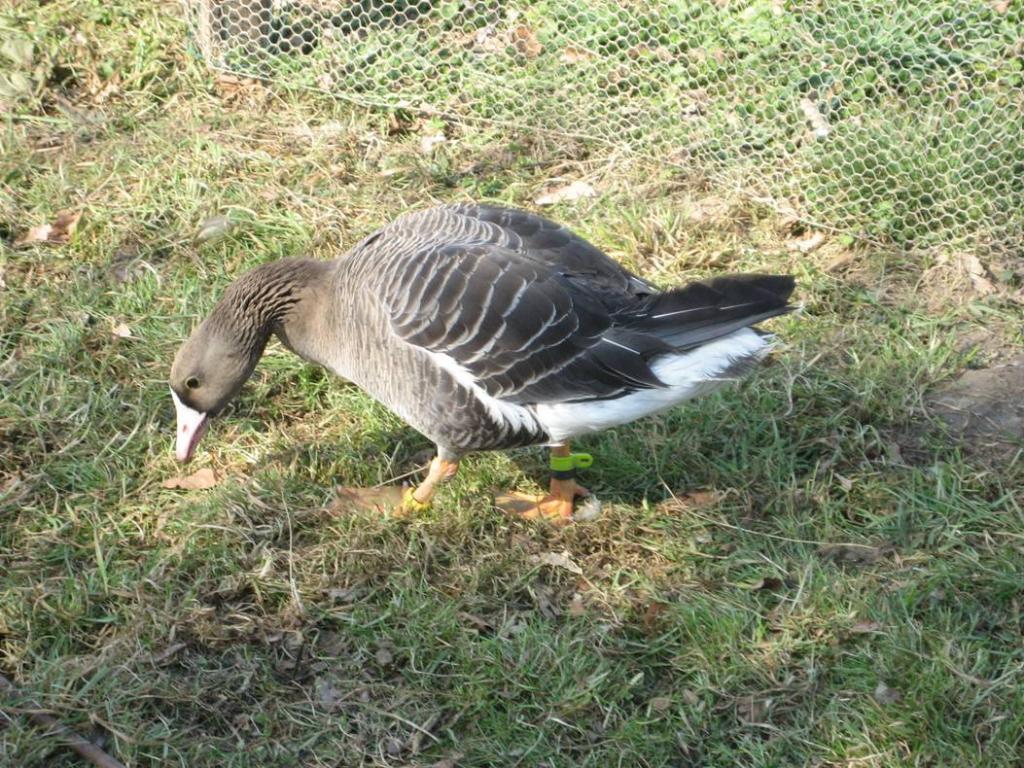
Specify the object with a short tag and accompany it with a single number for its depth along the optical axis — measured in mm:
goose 4320
